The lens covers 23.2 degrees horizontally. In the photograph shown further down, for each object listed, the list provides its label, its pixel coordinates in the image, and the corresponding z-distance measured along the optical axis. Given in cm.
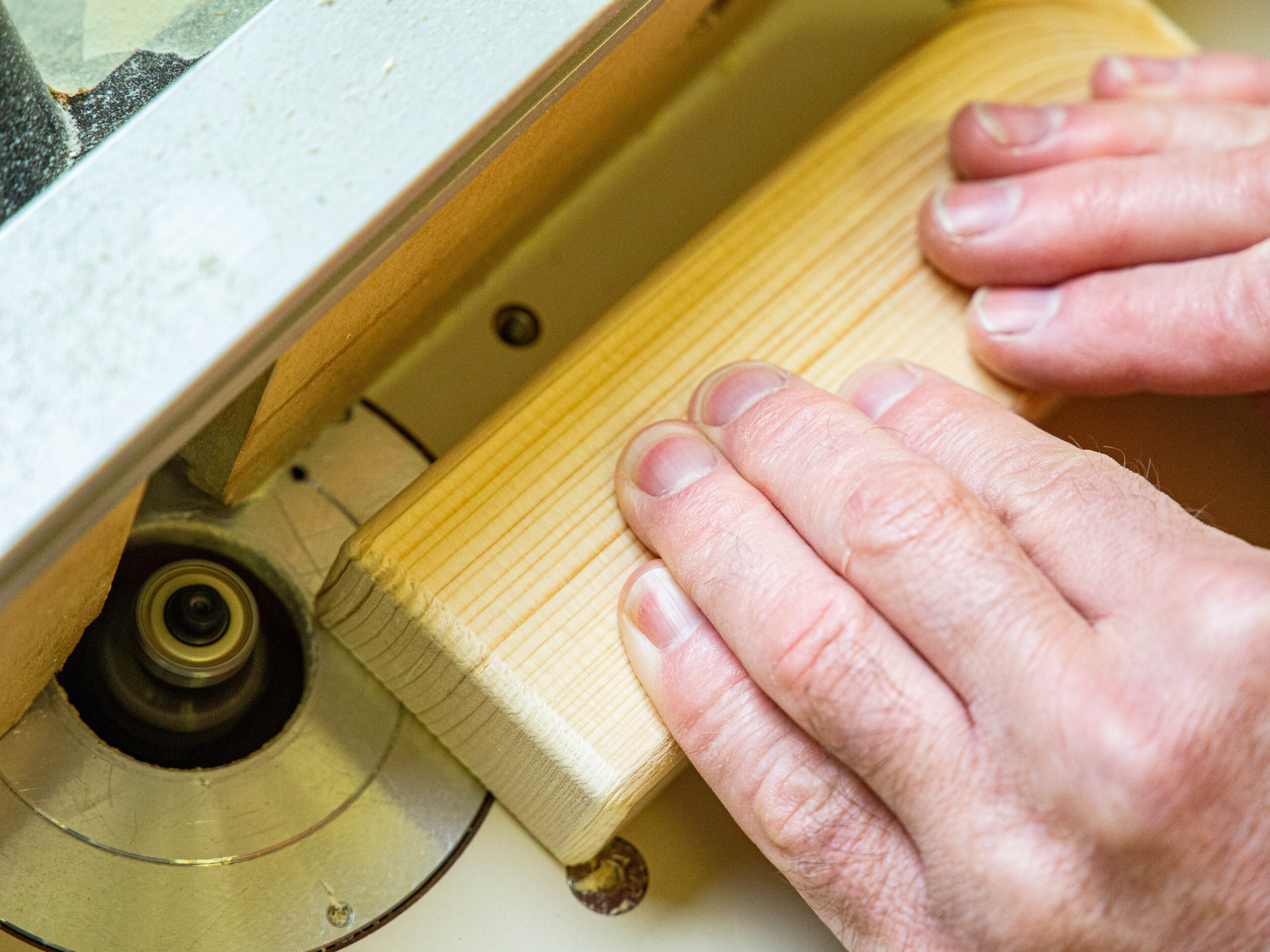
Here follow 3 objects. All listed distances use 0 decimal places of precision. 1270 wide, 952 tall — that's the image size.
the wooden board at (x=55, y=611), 46
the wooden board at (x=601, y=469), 50
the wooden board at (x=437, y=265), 49
